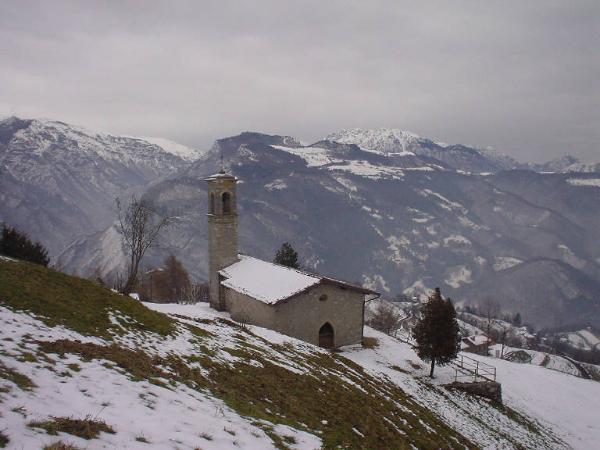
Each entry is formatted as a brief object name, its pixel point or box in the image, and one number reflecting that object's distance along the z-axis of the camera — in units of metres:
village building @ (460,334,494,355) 104.97
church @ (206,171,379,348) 31.92
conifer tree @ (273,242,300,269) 55.66
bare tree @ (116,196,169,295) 31.98
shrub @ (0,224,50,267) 27.59
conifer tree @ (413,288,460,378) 28.70
